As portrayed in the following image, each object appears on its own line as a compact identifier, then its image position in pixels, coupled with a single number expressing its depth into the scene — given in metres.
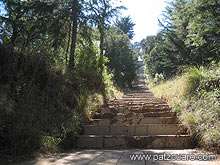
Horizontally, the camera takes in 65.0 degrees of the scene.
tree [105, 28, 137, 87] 15.22
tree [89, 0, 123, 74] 6.63
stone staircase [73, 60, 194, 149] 3.40
